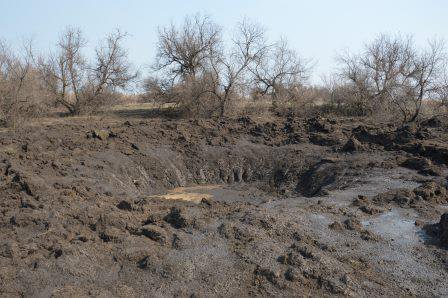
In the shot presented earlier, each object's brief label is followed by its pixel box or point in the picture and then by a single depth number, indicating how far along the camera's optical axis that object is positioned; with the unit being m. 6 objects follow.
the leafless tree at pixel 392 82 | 22.53
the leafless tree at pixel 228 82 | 26.14
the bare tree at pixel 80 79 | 26.88
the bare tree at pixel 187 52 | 29.16
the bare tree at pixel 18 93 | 21.02
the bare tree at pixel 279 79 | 29.14
